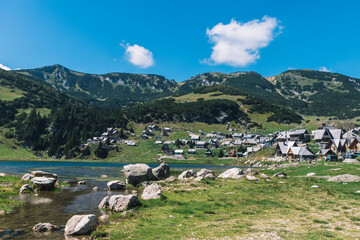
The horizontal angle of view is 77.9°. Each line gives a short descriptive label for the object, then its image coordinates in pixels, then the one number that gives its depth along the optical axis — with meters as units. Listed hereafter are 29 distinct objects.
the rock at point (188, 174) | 47.76
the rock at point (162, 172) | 50.34
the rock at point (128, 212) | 19.30
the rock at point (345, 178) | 32.94
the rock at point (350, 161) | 65.15
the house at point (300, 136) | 132.75
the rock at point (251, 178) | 39.02
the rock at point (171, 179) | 45.69
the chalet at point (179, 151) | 178.06
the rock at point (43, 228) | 15.72
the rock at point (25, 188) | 32.53
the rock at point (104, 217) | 18.70
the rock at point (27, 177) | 39.10
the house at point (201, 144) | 193.38
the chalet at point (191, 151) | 178.12
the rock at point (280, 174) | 45.72
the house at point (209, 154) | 170.38
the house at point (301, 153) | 90.47
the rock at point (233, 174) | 45.81
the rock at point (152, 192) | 25.95
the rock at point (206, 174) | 45.39
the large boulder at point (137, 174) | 42.59
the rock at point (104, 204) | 23.41
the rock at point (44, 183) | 34.72
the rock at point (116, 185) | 37.69
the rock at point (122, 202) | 21.73
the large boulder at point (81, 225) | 15.09
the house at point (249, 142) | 194.12
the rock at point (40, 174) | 41.81
